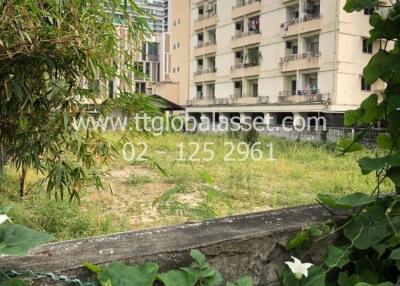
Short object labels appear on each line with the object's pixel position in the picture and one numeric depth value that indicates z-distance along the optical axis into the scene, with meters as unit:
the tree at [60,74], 1.21
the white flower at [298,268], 0.86
